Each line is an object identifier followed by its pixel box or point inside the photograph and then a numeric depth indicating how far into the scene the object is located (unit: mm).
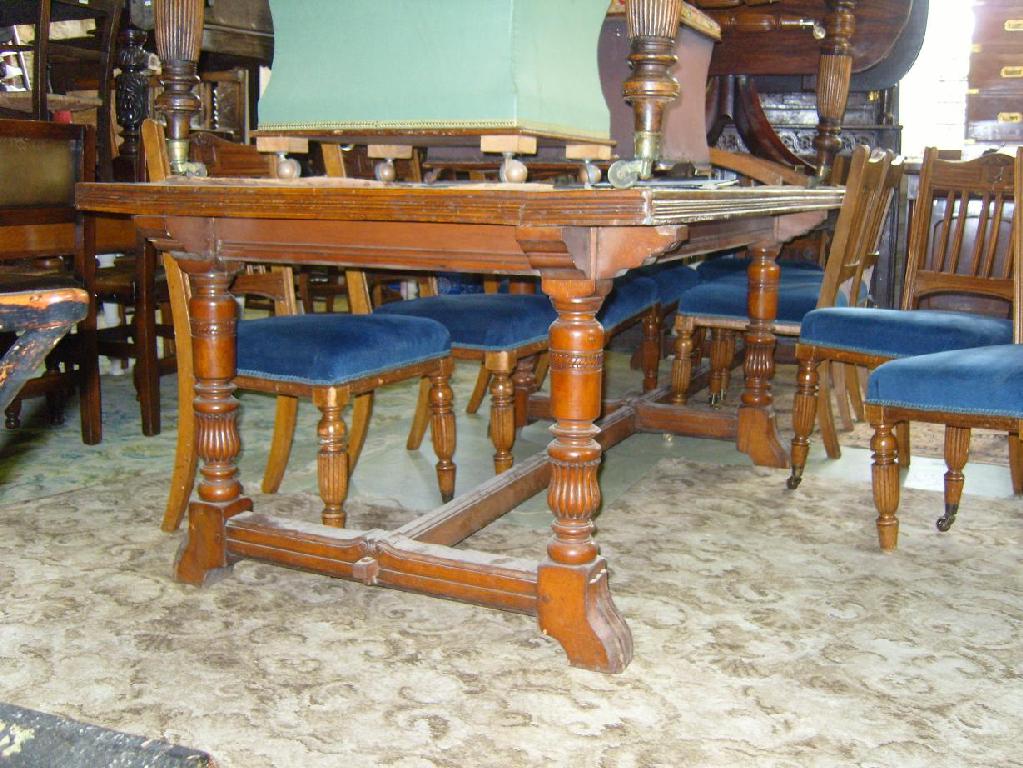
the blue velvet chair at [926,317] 2789
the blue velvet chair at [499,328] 2826
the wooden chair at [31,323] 739
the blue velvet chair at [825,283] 3139
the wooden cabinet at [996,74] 5859
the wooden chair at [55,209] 3141
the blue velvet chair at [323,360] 2338
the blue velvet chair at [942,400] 2264
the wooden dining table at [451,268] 1769
